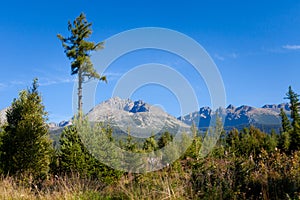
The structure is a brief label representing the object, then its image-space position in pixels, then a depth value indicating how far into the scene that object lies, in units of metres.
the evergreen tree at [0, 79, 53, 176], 13.38
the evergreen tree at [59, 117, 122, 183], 13.34
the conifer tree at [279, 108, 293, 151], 61.15
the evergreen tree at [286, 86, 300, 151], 40.34
